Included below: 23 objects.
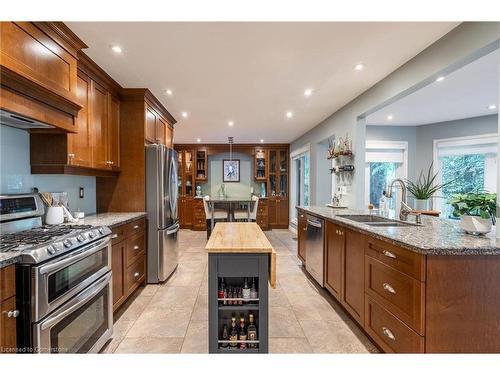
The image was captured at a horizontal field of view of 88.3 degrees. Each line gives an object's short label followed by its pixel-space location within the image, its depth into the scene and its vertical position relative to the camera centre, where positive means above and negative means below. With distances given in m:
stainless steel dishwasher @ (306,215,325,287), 3.01 -0.83
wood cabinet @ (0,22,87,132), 1.48 +0.74
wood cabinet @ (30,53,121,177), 2.19 +0.42
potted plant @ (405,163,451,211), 4.93 -0.37
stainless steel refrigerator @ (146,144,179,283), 3.23 -0.37
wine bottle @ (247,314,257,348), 1.75 -1.03
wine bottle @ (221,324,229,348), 1.75 -1.05
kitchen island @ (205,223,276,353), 1.70 -0.78
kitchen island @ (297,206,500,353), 1.40 -0.63
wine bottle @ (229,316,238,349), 1.73 -1.04
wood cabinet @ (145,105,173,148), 3.40 +0.81
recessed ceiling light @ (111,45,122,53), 2.19 +1.16
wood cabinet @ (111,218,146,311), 2.44 -0.80
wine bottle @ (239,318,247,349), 1.75 -1.04
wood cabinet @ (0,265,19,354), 1.21 -0.61
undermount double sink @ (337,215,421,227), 2.34 -0.38
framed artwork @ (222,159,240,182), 7.64 +0.35
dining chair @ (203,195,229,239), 5.58 -0.66
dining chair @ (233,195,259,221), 5.60 -0.68
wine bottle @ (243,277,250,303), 1.76 -0.76
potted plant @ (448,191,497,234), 1.61 -0.19
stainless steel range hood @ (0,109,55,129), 1.63 +0.43
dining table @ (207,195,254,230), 5.41 -0.41
